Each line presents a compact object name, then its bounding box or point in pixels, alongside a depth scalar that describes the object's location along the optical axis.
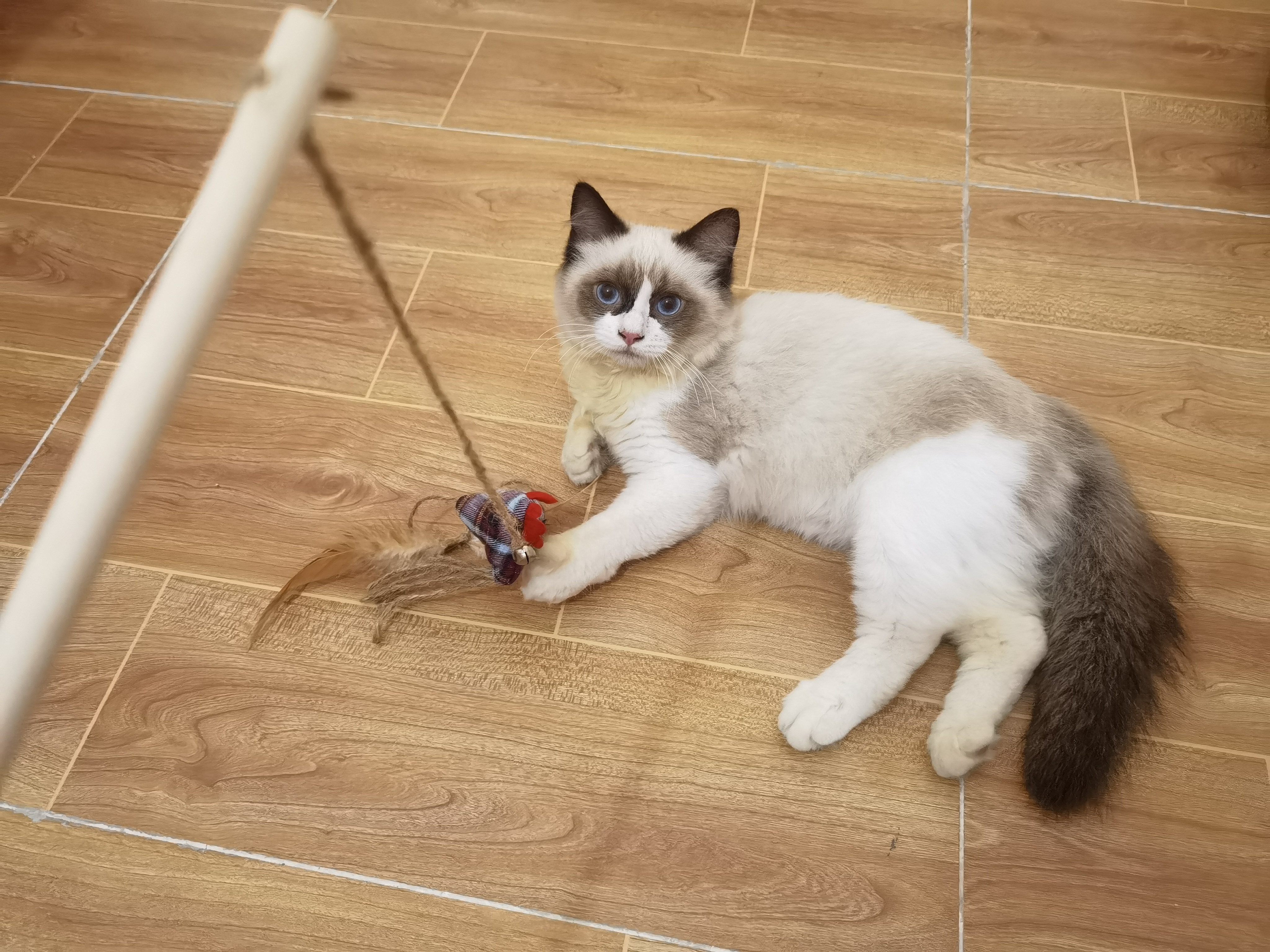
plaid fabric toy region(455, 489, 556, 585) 0.51
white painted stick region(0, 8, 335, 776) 0.20
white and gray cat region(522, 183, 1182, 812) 0.49
